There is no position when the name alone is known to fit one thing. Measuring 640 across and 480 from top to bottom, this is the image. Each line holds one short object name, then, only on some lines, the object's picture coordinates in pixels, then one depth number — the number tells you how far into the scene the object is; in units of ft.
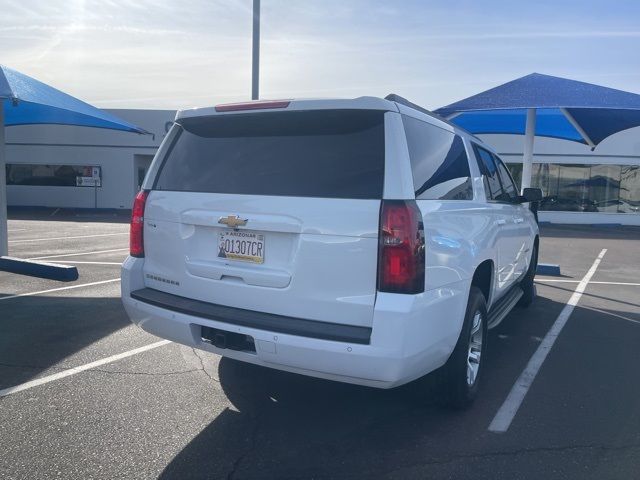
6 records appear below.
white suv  10.96
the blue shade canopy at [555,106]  31.24
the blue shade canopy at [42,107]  28.02
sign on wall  101.26
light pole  33.94
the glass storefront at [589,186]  91.50
